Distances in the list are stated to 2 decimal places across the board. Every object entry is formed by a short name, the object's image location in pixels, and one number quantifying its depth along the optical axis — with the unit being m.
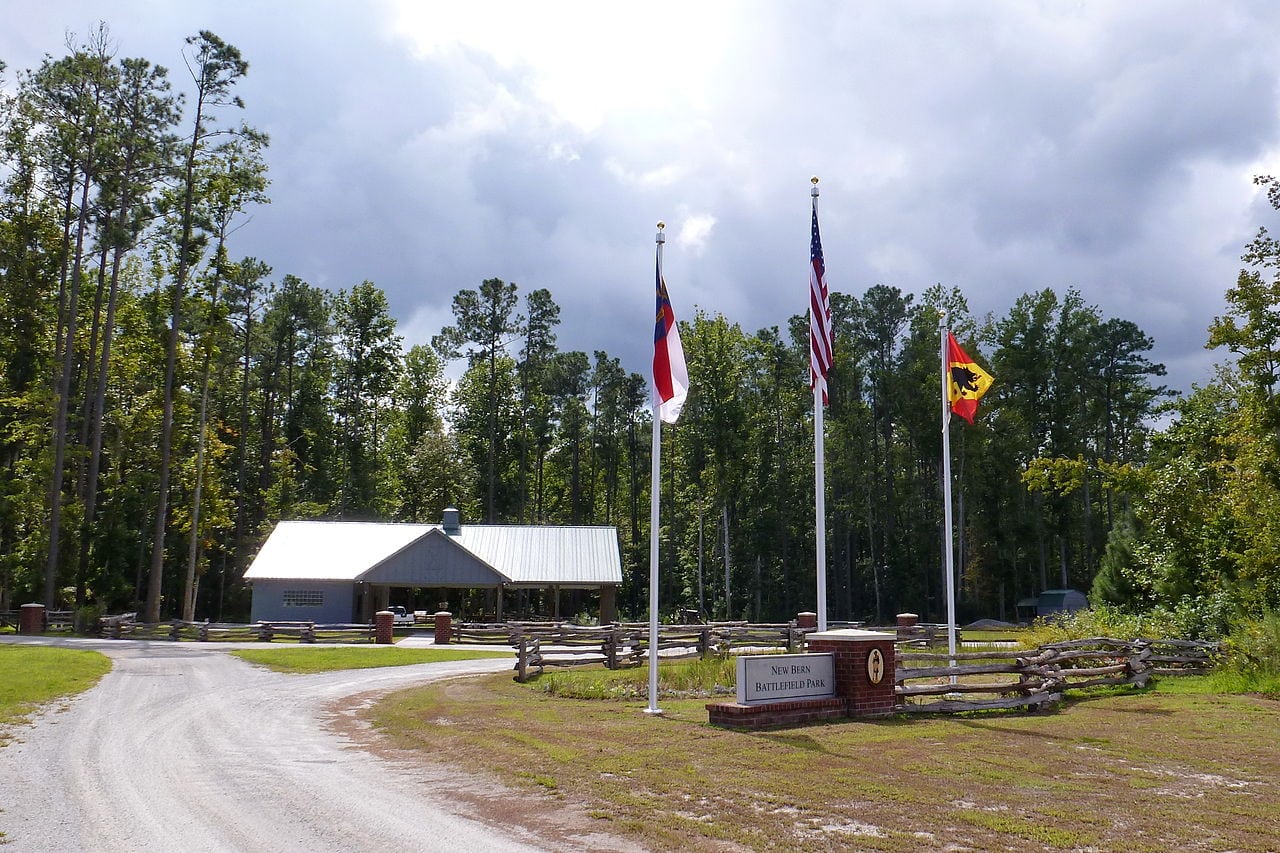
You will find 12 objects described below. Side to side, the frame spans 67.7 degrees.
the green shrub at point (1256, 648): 17.19
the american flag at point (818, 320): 14.80
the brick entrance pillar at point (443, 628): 31.17
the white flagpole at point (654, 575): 14.08
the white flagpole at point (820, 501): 14.11
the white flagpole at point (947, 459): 19.12
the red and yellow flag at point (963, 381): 19.30
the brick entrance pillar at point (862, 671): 13.26
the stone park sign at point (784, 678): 12.36
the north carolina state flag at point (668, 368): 13.94
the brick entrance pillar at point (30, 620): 32.38
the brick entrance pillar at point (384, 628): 31.14
